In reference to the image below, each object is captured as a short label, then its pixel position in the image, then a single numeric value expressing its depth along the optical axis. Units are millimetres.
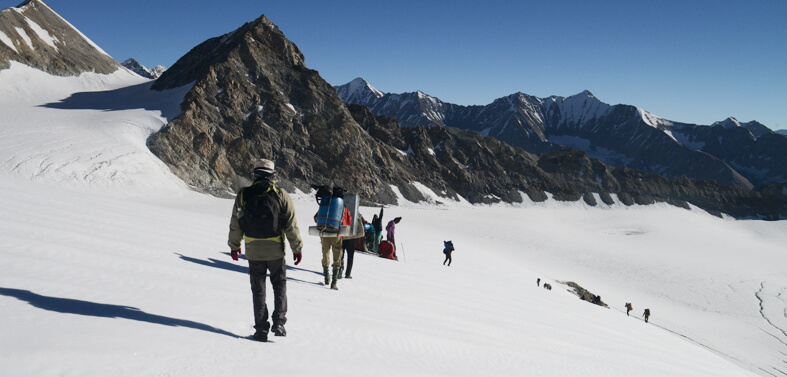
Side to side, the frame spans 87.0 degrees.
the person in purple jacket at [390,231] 14828
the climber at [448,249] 17809
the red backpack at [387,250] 14208
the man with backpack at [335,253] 7316
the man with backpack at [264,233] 4152
